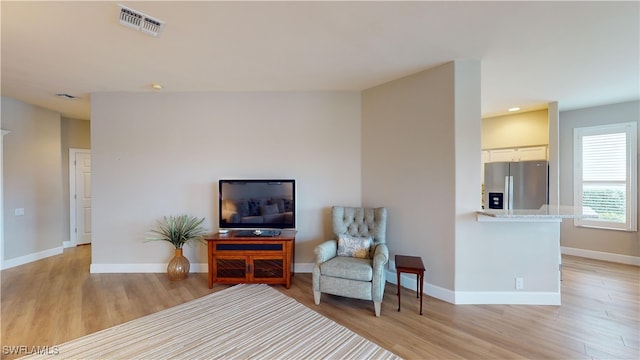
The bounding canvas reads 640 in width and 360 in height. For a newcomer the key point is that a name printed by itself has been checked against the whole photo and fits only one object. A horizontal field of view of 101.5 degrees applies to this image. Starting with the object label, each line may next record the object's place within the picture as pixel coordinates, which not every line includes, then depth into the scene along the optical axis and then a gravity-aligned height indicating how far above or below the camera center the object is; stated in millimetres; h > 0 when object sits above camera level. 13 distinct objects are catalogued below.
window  4277 +62
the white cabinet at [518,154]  4816 +462
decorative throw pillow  3164 -831
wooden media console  3359 -1034
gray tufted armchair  2673 -945
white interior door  5512 -379
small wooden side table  2685 -927
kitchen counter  2594 -369
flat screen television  3648 -365
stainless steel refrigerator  4508 -112
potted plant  3588 -806
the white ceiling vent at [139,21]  2031 +1285
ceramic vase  3568 -1213
